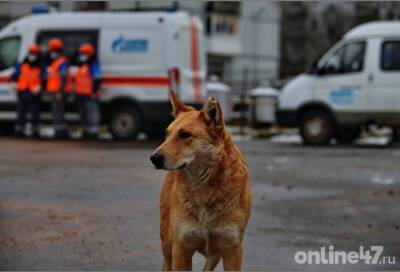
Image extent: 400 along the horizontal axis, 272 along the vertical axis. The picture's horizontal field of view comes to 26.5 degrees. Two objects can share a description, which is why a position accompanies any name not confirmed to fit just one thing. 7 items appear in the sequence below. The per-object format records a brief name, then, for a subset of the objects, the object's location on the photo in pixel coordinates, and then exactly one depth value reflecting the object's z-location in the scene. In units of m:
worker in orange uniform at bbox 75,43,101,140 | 17.86
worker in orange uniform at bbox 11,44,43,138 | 18.50
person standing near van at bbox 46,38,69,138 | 18.28
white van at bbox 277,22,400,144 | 17.92
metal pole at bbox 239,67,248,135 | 21.78
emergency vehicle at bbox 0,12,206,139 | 17.89
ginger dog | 4.80
